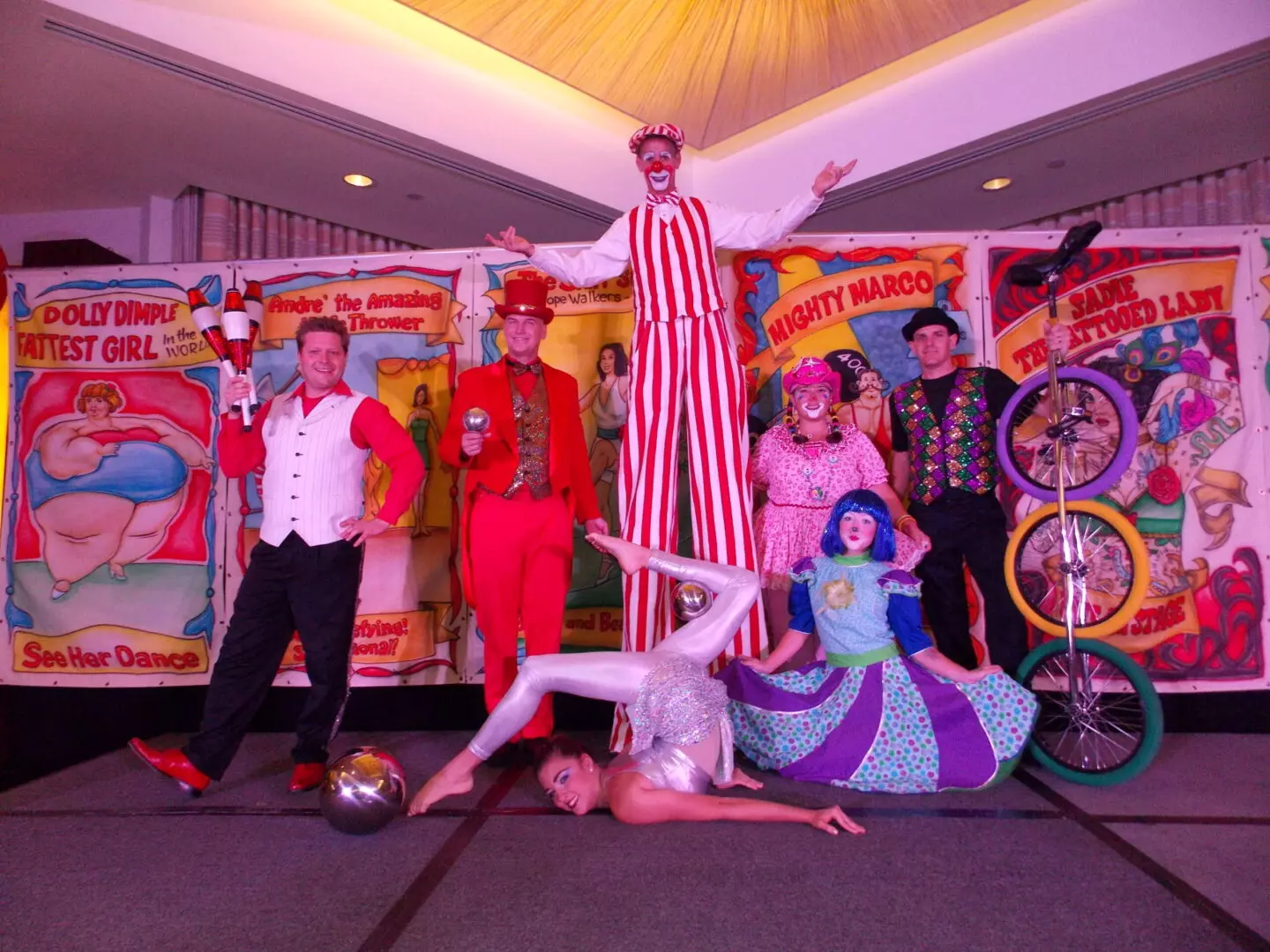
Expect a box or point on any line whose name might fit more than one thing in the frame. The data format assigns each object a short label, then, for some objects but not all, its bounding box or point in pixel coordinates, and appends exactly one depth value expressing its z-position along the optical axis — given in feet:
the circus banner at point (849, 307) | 13.23
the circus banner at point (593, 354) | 13.55
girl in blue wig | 9.34
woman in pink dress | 11.49
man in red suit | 10.90
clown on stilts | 11.18
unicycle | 9.80
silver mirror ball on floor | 8.04
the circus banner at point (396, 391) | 13.16
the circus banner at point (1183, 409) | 12.30
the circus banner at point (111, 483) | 13.34
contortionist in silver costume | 8.35
